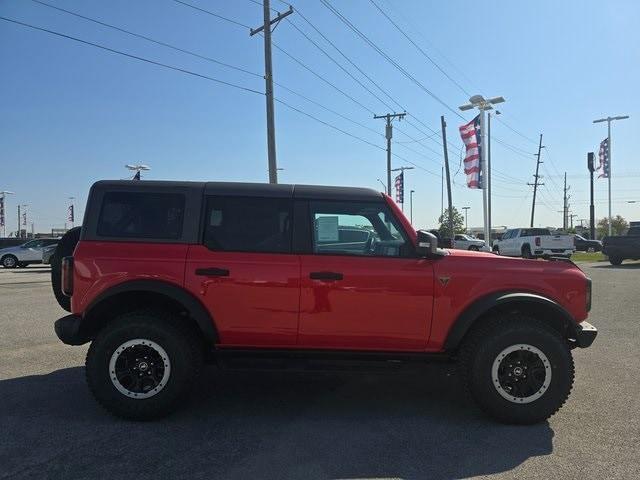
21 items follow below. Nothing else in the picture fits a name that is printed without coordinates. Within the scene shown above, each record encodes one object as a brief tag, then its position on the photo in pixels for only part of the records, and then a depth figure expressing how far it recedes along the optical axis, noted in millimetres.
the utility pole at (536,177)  64688
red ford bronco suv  4523
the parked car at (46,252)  27406
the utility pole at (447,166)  38812
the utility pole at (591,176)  43969
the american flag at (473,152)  21734
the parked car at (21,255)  29938
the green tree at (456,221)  80781
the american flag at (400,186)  47256
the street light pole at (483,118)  21375
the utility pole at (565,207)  72812
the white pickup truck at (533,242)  27531
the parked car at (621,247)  23375
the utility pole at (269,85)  19859
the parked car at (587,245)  39969
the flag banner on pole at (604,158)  39562
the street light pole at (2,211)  63438
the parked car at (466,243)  37181
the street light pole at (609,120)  40925
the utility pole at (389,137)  43812
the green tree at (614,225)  75369
